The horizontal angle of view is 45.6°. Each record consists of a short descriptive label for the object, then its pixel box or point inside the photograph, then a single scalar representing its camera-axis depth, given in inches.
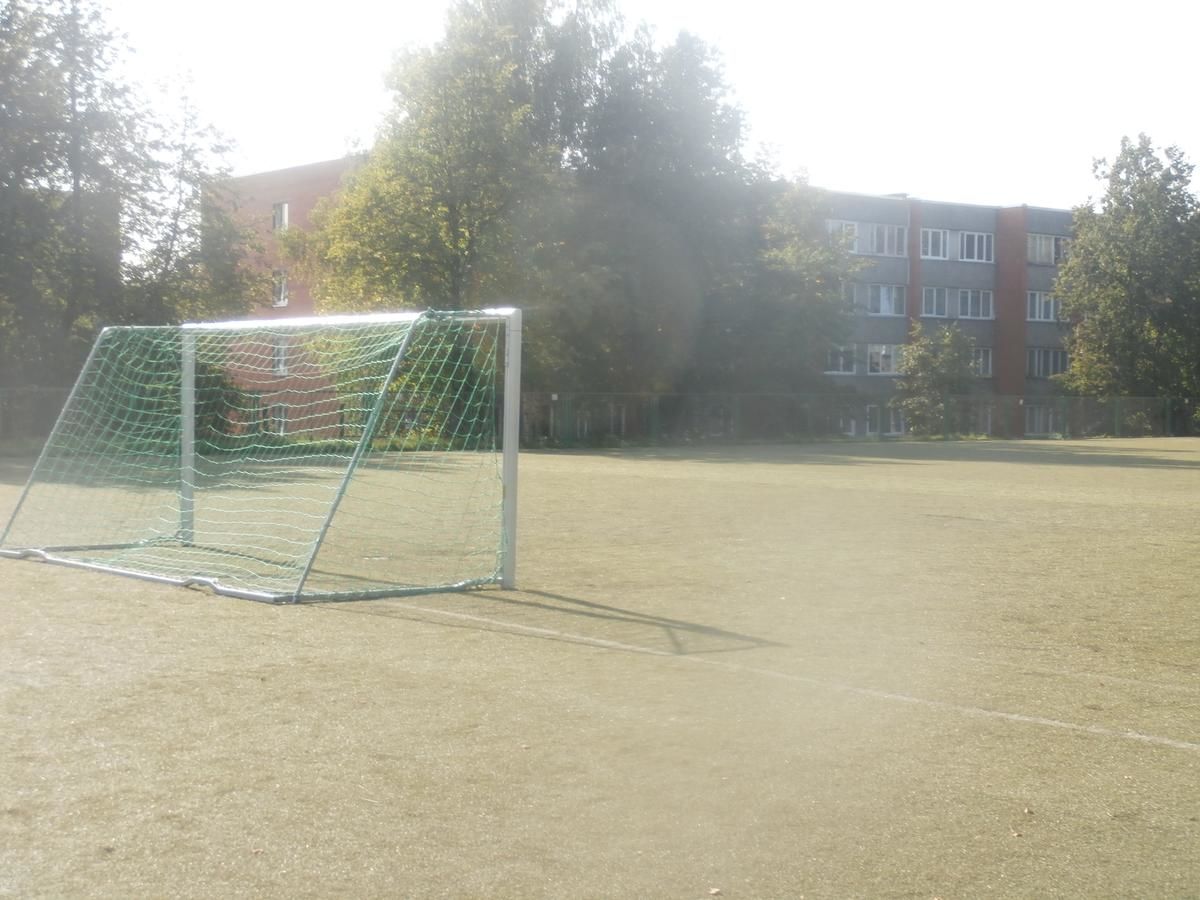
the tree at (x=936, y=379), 2137.1
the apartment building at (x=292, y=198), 2333.9
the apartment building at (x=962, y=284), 2618.1
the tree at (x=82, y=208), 1291.8
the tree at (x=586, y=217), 1585.9
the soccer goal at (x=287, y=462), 423.2
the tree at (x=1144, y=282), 2564.0
